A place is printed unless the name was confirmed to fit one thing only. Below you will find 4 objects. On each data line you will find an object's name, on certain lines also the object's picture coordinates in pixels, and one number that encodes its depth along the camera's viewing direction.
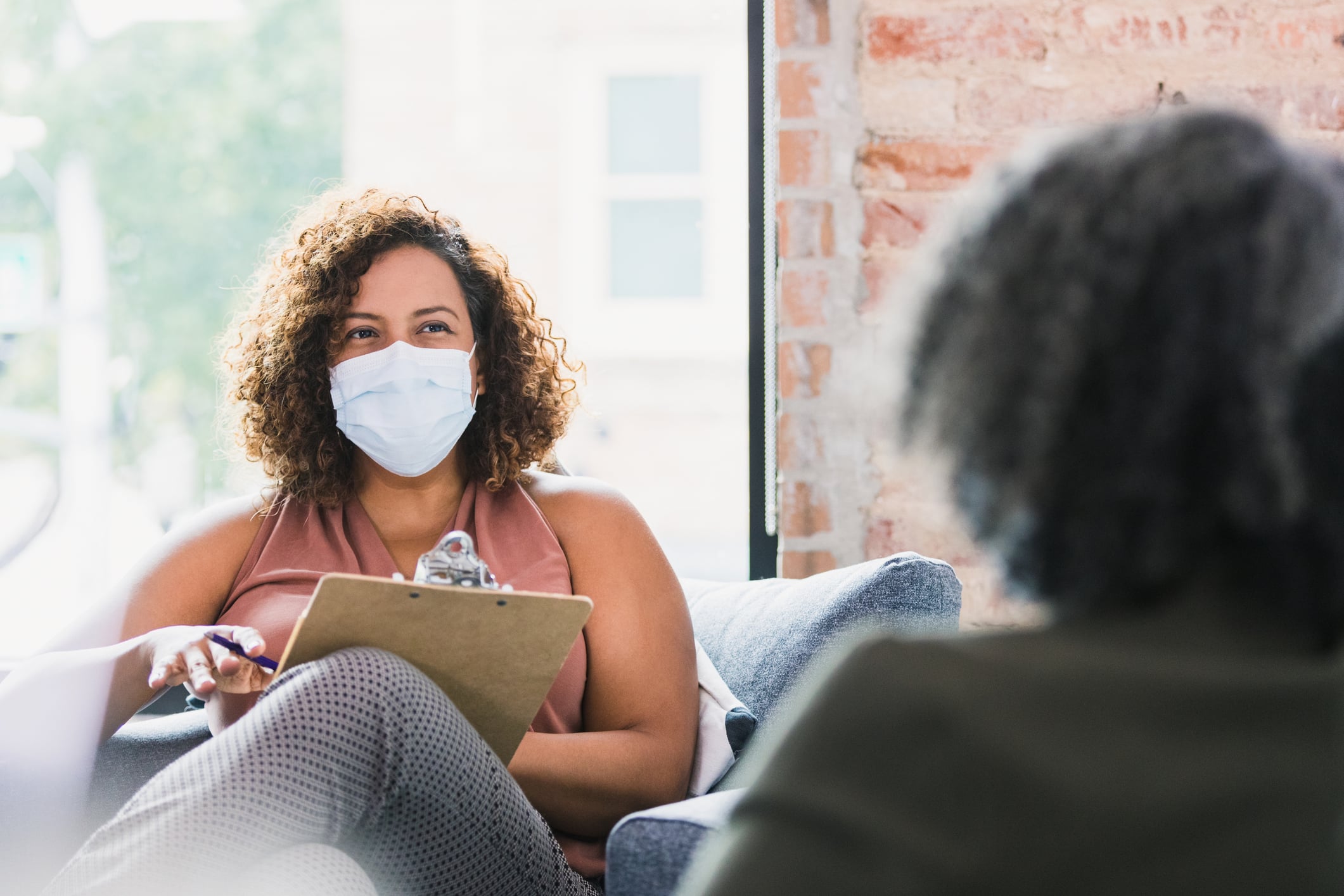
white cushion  3.05
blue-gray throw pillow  2.99
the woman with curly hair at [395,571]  2.78
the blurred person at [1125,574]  1.62
